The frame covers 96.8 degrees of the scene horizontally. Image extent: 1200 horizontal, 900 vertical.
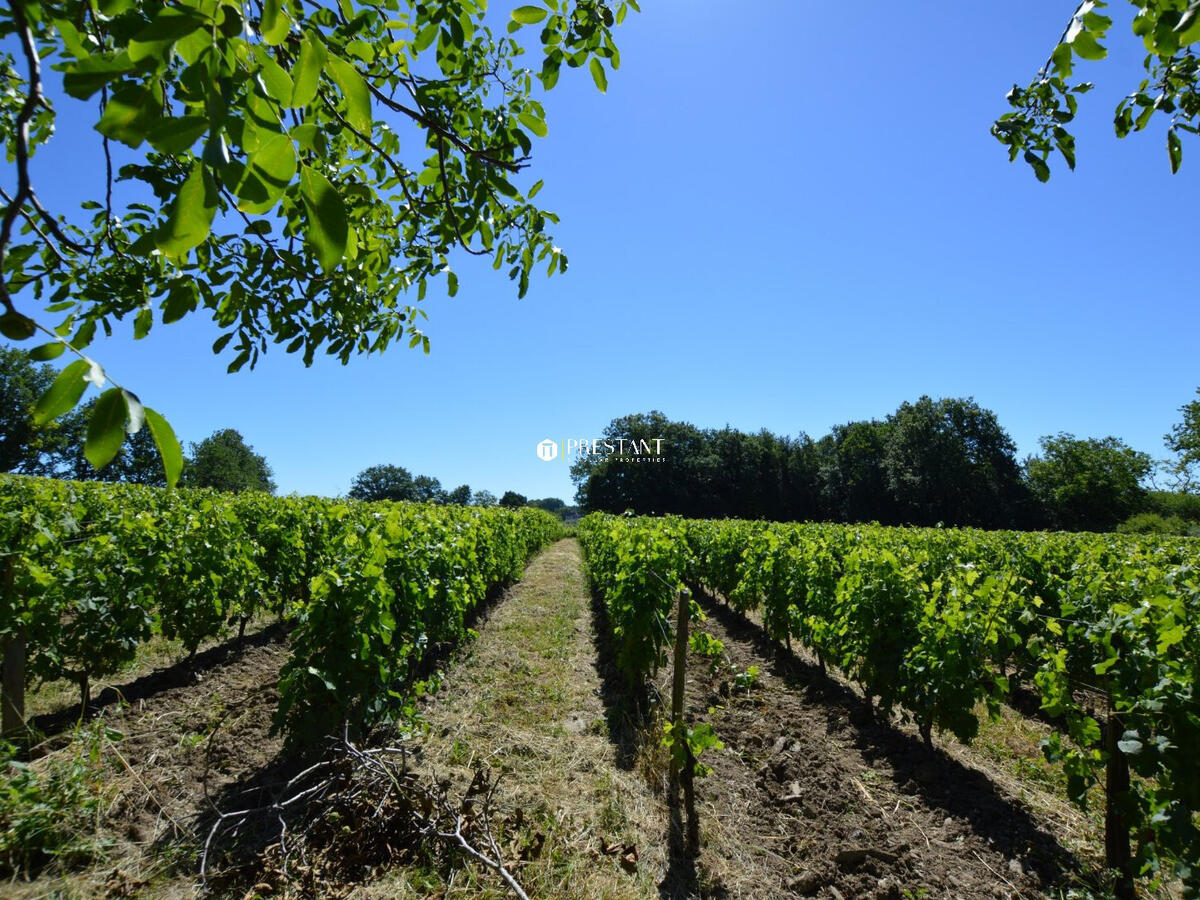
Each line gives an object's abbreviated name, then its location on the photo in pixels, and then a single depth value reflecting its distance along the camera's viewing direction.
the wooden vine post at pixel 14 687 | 3.70
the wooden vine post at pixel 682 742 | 3.59
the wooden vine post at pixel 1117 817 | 3.21
